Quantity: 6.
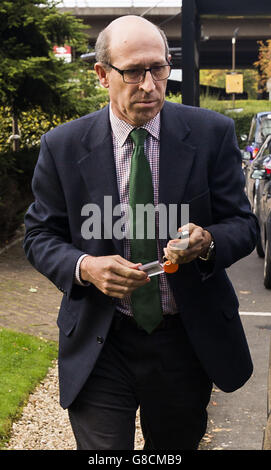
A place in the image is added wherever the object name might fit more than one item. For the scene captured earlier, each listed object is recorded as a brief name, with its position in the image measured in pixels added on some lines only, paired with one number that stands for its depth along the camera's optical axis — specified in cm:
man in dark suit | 299
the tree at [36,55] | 1133
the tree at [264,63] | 6302
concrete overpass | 5216
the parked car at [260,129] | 2057
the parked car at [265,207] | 1025
